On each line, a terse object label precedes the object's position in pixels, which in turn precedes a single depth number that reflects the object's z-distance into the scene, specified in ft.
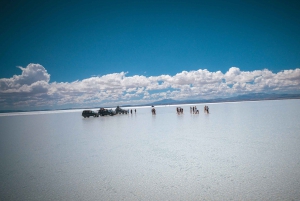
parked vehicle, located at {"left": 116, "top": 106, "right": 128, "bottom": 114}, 140.34
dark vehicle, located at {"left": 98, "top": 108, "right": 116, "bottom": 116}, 122.42
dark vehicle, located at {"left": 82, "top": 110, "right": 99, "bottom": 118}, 110.12
